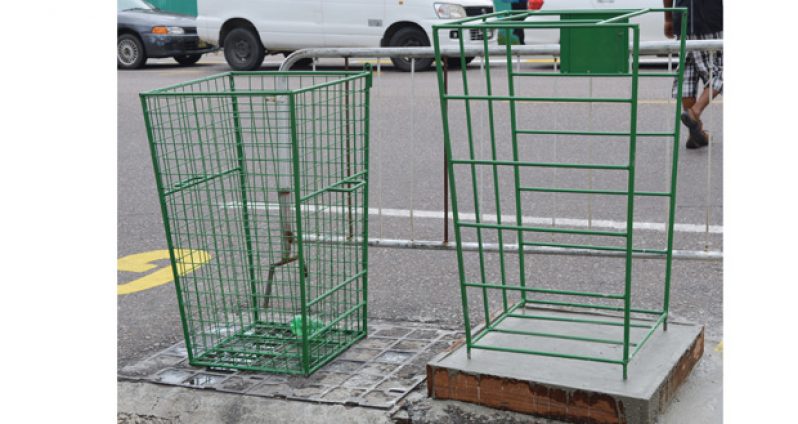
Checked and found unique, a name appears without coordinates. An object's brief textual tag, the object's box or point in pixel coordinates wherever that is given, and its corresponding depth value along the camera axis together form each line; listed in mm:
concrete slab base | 3879
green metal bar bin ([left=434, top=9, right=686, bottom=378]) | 3795
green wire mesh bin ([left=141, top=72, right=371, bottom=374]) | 4469
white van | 16000
